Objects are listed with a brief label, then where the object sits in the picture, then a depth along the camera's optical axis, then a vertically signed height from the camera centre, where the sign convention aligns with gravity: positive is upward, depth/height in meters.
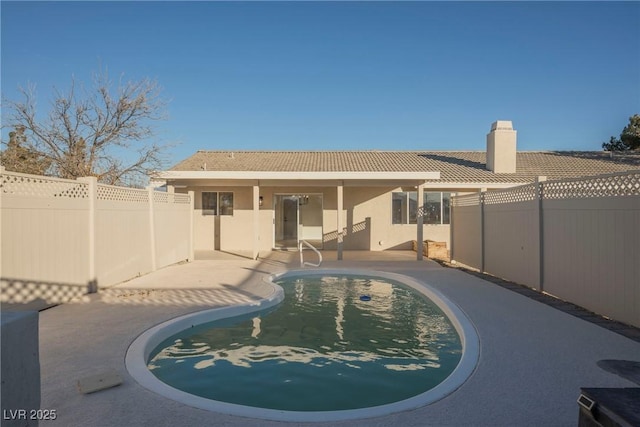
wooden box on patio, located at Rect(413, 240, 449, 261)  14.90 -1.43
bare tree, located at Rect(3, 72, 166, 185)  14.20 +3.01
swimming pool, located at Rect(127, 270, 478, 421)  3.83 -1.85
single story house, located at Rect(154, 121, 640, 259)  16.73 +0.45
